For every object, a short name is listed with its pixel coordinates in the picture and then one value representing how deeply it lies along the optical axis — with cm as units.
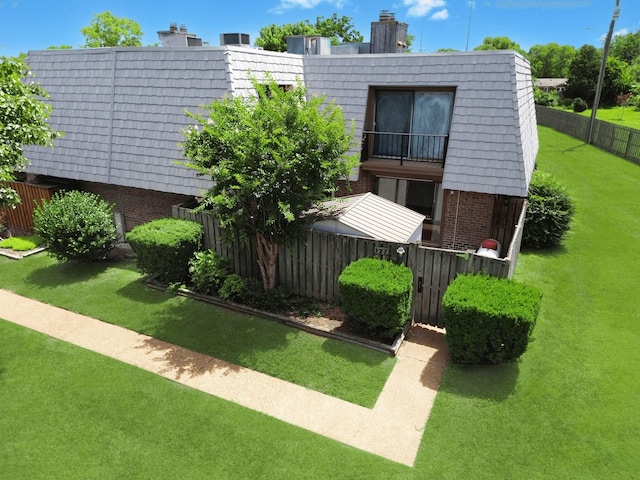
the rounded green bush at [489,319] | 714
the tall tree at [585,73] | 5241
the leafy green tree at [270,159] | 854
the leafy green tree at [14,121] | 783
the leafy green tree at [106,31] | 4947
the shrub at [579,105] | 4741
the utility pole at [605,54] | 2650
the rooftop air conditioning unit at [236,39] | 1650
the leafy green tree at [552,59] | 10519
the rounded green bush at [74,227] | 1127
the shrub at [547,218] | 1309
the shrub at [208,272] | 1037
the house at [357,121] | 1176
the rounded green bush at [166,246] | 1016
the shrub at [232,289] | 1000
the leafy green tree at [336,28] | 5788
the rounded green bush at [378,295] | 805
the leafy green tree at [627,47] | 7688
